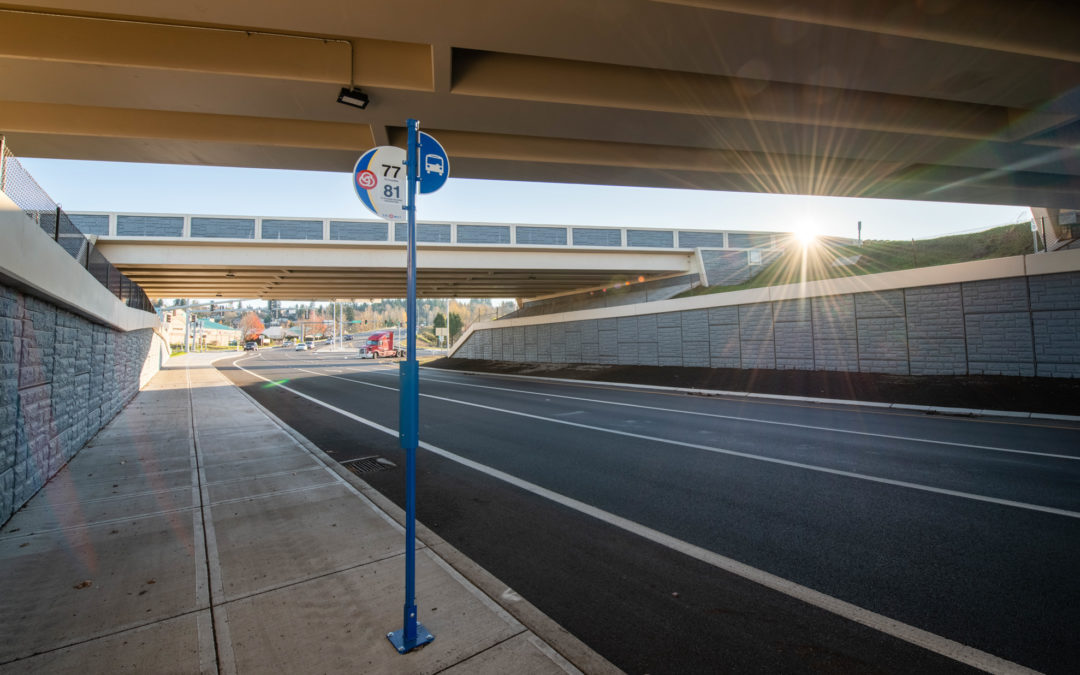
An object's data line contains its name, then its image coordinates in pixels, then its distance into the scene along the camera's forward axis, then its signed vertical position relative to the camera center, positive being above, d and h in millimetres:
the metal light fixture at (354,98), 6898 +3940
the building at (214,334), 100375 +7225
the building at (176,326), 85975 +7444
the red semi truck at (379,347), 54812 +1543
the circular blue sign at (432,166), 3574 +1508
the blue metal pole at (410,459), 2914 -653
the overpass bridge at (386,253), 21297 +5490
